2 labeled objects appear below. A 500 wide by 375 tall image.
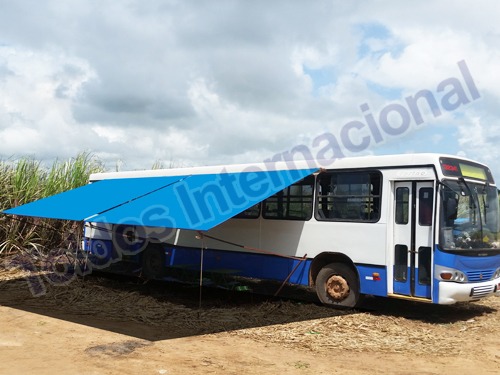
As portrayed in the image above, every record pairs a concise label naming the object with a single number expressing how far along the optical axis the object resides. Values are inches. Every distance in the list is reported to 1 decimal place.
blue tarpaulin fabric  370.0
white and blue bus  362.0
